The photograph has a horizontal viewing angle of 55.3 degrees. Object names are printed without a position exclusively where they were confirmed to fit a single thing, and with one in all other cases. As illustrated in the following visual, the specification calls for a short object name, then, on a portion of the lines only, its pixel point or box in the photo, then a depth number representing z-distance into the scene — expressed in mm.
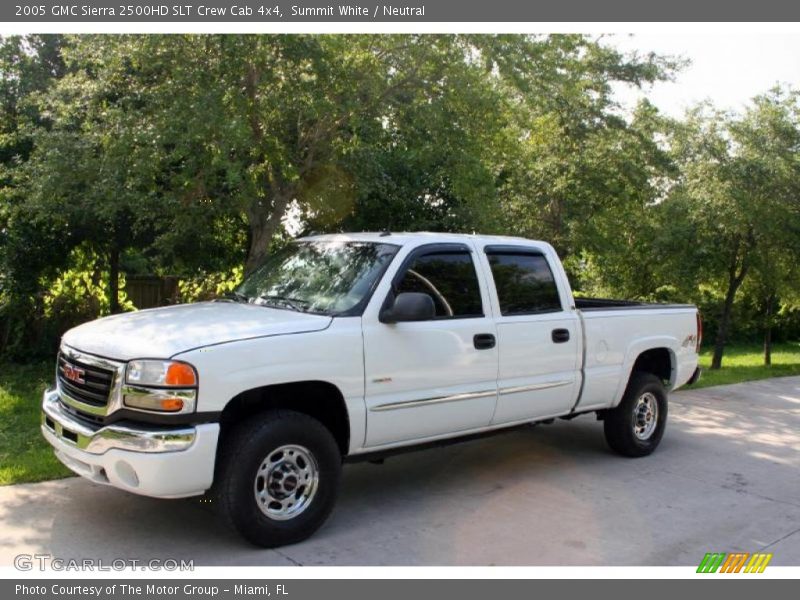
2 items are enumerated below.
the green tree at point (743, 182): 15680
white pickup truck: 4379
